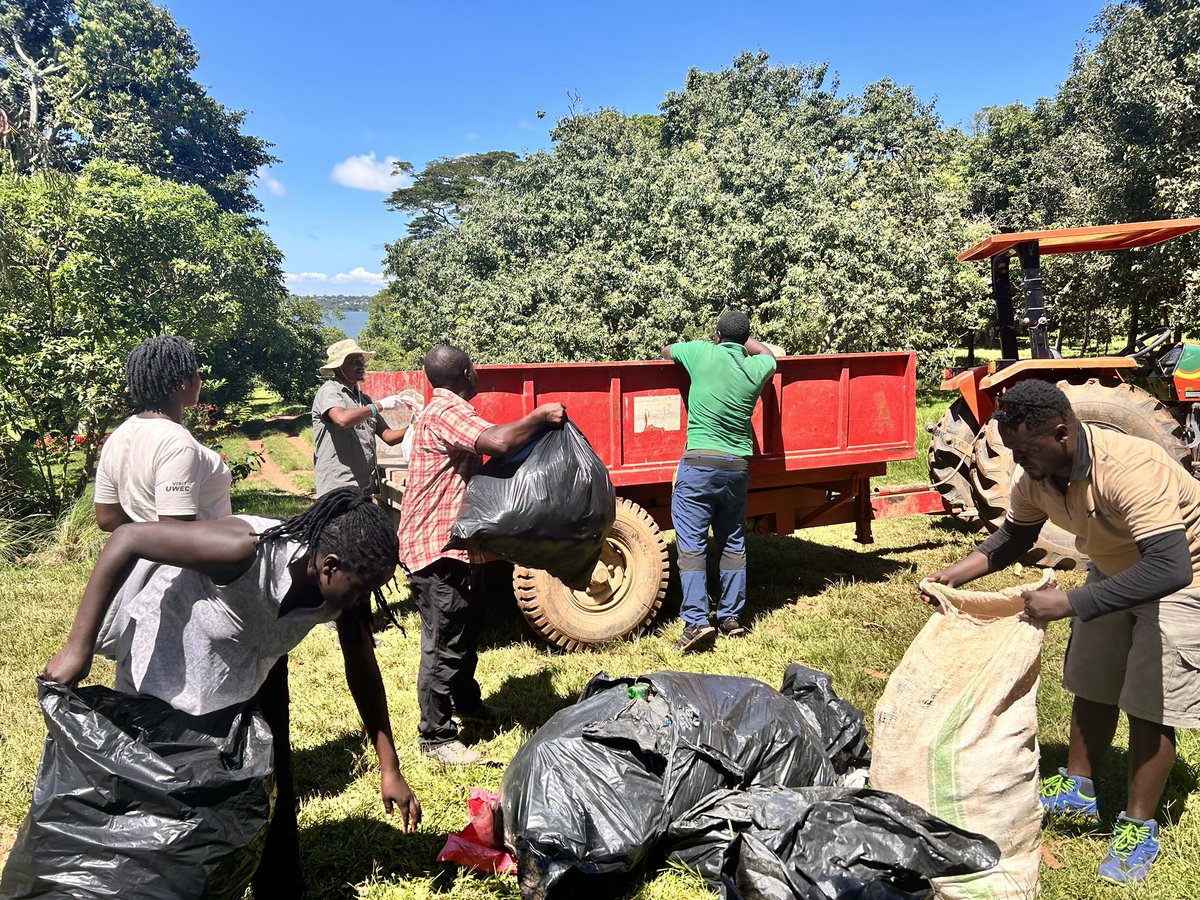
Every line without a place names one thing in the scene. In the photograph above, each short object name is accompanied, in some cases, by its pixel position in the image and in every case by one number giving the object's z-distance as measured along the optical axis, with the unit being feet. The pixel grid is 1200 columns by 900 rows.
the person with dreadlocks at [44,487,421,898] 5.74
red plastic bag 8.63
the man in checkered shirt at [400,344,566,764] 10.75
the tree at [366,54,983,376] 37.06
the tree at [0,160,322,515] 24.70
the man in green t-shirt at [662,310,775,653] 14.56
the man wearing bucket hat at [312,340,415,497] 15.75
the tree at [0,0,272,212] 84.53
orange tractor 18.06
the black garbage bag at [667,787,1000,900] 6.91
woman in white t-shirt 8.43
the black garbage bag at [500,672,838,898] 7.61
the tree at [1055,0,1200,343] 38.86
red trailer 14.74
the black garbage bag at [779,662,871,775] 9.66
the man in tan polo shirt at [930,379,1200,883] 7.42
